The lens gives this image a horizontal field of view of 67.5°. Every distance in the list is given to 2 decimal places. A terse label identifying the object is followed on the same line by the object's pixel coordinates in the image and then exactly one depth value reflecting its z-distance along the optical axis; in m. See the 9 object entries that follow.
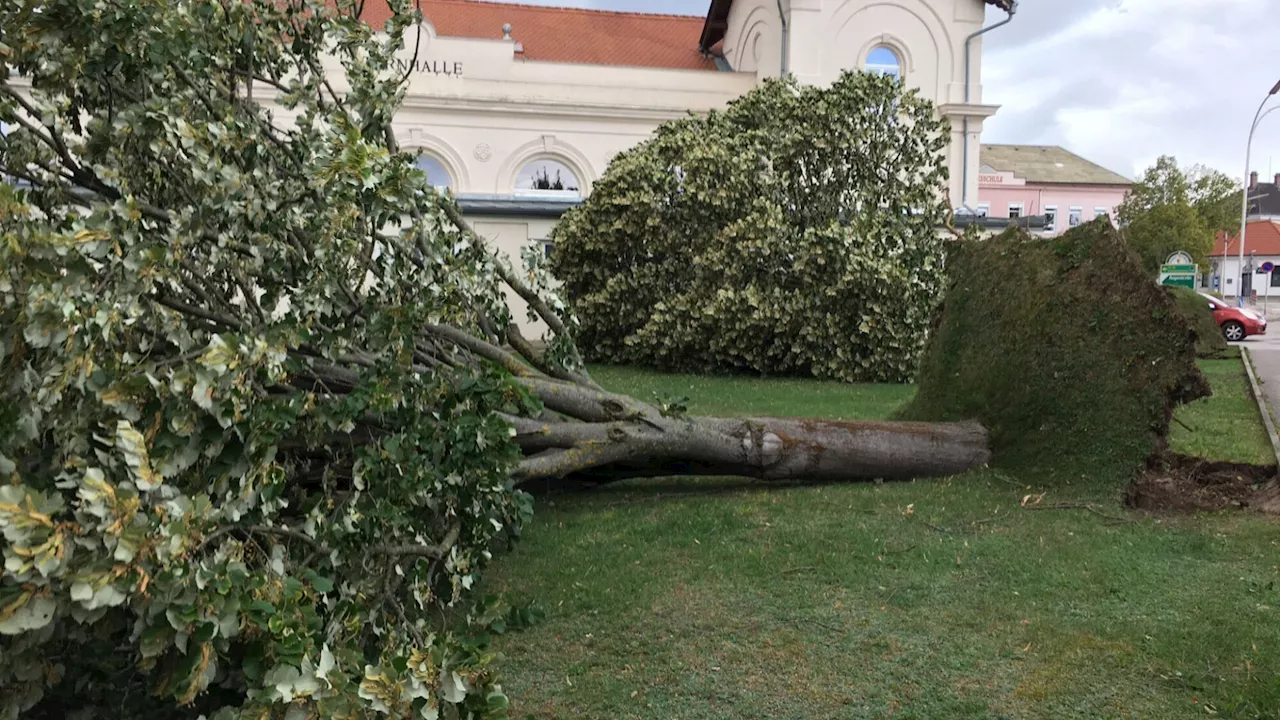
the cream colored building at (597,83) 22.62
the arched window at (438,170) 22.62
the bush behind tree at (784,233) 13.84
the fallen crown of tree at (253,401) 2.43
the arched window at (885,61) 24.83
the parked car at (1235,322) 26.56
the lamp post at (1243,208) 41.53
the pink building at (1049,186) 52.50
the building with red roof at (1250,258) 61.88
